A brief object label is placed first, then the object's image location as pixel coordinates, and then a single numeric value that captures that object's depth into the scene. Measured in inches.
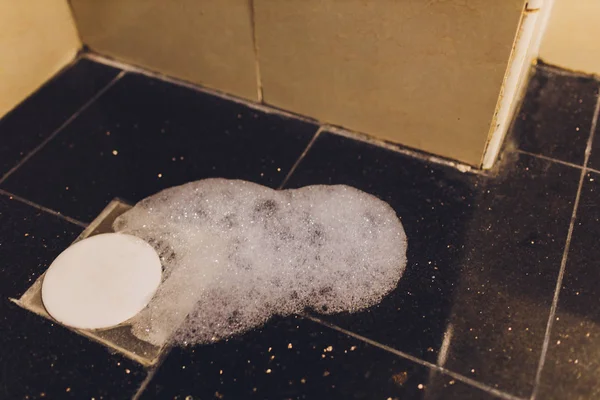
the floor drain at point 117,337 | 29.5
